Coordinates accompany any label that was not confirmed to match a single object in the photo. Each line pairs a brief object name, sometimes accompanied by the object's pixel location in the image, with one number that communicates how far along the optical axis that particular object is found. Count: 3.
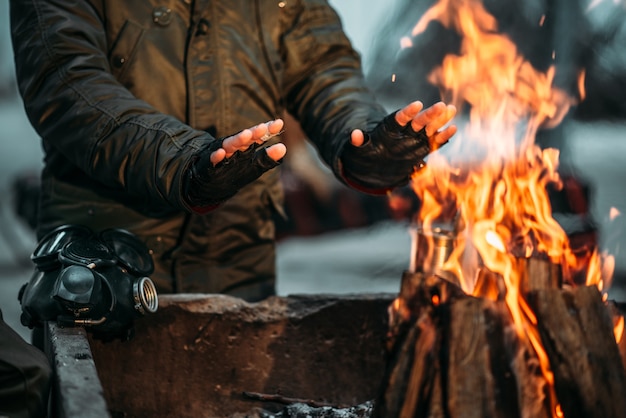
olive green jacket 2.90
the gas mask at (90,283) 2.69
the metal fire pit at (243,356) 3.04
